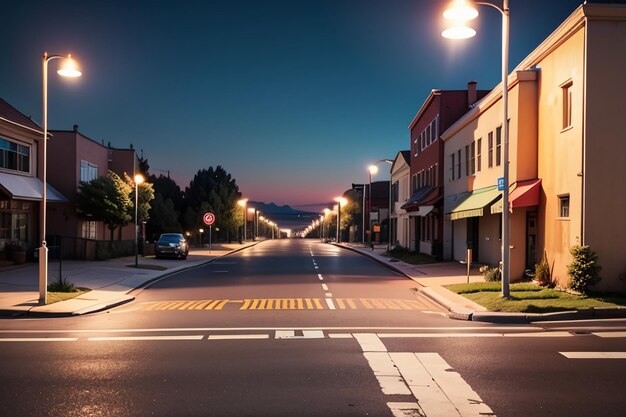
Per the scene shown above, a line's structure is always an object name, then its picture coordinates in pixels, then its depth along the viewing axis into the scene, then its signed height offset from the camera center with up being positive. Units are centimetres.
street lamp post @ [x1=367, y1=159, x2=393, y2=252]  5409 +393
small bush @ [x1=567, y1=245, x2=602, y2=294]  1585 -145
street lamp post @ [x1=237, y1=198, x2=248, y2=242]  7951 +88
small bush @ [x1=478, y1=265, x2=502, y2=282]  2116 -221
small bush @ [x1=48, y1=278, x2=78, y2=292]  1833 -242
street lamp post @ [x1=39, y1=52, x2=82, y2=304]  1569 +273
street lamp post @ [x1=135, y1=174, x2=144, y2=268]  3075 +157
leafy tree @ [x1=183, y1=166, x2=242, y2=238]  7706 +107
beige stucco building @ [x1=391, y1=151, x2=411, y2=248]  5105 +182
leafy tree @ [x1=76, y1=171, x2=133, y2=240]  3572 +49
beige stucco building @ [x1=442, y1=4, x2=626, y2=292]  1656 +207
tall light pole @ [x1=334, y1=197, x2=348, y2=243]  8070 +109
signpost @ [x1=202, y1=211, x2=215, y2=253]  4422 -63
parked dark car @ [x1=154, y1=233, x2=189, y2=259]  3994 -253
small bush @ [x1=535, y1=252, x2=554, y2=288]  1897 -190
